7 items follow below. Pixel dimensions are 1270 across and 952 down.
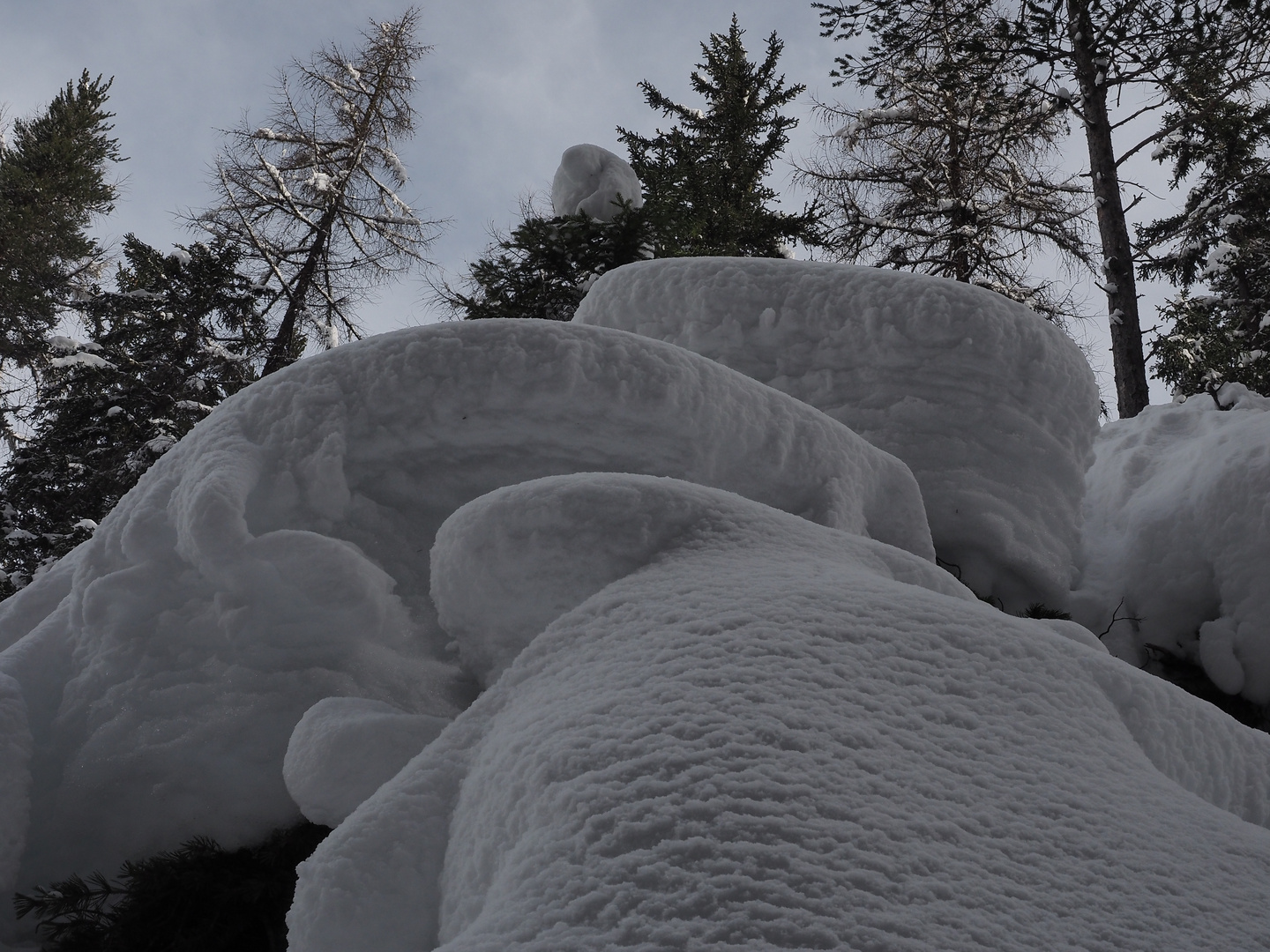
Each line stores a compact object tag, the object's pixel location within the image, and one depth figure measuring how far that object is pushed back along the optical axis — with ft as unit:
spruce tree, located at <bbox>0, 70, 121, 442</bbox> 51.31
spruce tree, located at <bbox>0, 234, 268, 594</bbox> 38.04
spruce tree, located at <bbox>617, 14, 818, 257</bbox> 44.42
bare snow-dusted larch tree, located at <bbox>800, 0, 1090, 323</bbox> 42.50
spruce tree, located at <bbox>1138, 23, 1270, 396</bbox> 31.07
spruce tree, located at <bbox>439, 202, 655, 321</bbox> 25.18
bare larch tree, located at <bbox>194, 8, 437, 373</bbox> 46.39
